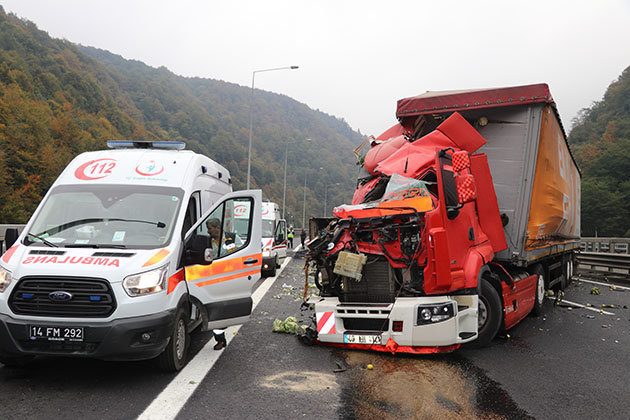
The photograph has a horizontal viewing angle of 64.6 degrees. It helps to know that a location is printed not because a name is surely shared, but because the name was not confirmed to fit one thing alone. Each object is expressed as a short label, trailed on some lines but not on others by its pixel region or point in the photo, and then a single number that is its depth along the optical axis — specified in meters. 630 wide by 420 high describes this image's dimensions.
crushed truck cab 5.97
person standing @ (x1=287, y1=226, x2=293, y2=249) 31.29
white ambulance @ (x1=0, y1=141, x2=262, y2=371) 4.65
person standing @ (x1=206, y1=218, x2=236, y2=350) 6.06
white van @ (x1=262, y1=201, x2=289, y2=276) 15.32
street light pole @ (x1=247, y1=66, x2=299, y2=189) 26.00
